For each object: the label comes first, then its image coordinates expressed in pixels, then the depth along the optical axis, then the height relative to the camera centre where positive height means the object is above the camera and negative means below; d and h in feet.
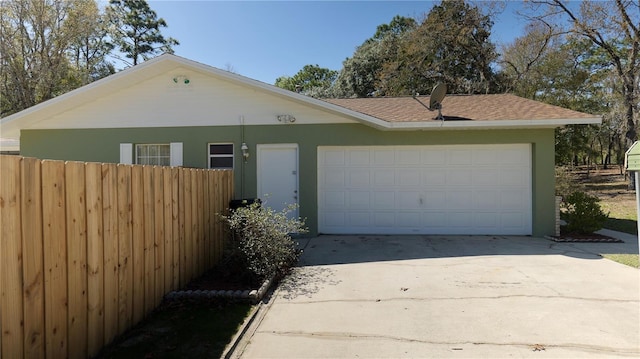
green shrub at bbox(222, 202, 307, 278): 16.83 -3.06
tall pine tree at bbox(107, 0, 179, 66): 96.48 +42.39
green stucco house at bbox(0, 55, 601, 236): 29.14 +2.45
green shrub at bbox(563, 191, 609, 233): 28.19 -3.12
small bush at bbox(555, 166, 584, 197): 36.58 -0.82
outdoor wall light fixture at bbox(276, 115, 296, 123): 29.71 +5.08
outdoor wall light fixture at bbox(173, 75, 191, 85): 30.30 +8.55
